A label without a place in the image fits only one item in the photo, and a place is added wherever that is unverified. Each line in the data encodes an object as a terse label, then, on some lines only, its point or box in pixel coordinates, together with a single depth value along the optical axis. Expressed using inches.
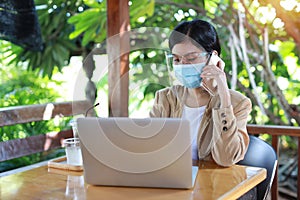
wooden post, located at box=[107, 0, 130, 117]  117.2
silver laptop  48.4
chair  68.3
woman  65.8
